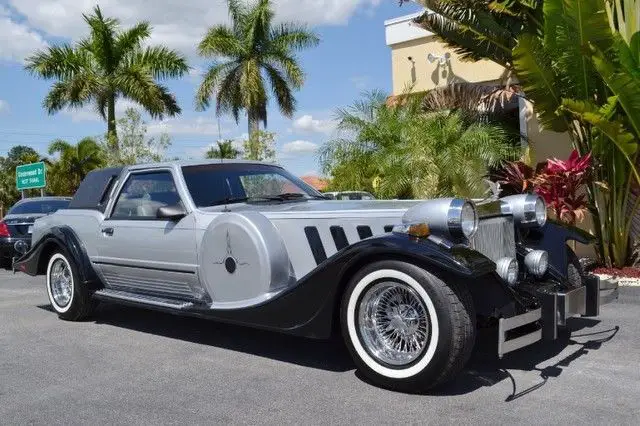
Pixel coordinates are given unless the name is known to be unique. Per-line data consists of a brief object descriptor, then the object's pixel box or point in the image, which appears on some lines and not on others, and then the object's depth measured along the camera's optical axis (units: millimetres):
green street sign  22406
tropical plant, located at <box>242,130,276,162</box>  22359
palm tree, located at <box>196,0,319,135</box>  23828
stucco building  14414
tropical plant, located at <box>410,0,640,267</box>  8016
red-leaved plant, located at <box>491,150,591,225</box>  9141
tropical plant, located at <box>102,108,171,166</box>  21906
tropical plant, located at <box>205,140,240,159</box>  24595
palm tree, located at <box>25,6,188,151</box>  23906
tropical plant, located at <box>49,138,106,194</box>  33188
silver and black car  4113
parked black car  12648
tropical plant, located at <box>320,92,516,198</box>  12164
